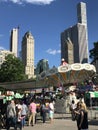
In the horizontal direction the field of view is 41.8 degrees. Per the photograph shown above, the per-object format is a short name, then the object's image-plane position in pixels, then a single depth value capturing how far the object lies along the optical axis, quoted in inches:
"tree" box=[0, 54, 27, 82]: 1361.0
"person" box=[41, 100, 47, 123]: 374.7
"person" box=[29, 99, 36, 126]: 344.9
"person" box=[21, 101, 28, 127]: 315.6
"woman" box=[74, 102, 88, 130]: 181.0
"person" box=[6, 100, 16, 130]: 271.7
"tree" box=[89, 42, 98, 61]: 1295.5
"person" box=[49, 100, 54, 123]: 377.3
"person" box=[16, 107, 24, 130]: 296.1
